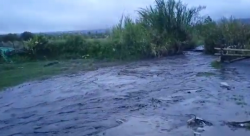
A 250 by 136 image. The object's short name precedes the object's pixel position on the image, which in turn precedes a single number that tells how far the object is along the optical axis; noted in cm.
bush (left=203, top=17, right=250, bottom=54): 2069
